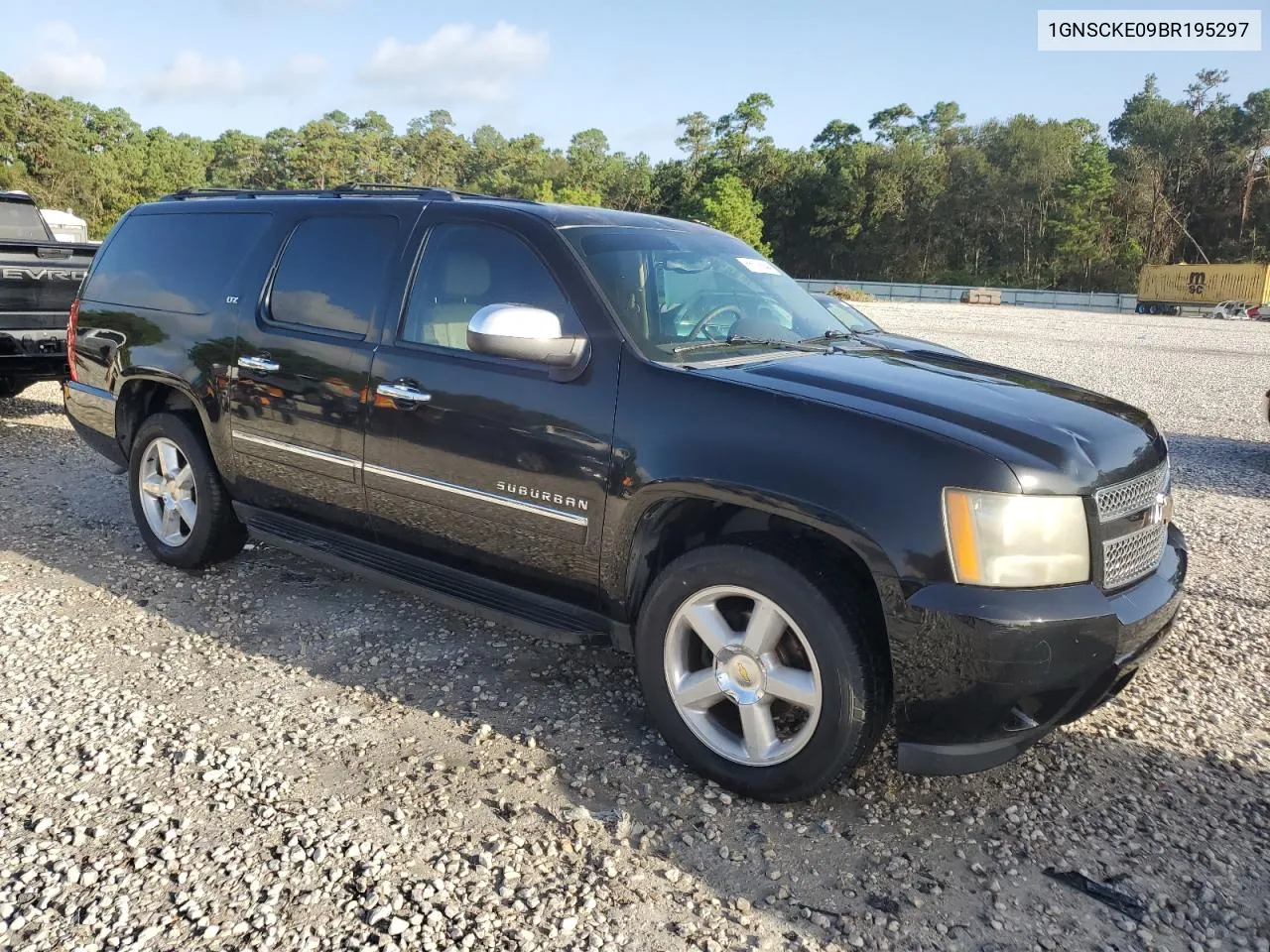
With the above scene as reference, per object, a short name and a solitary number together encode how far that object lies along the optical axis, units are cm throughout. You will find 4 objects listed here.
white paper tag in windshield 417
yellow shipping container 5791
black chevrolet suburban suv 262
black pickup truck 771
